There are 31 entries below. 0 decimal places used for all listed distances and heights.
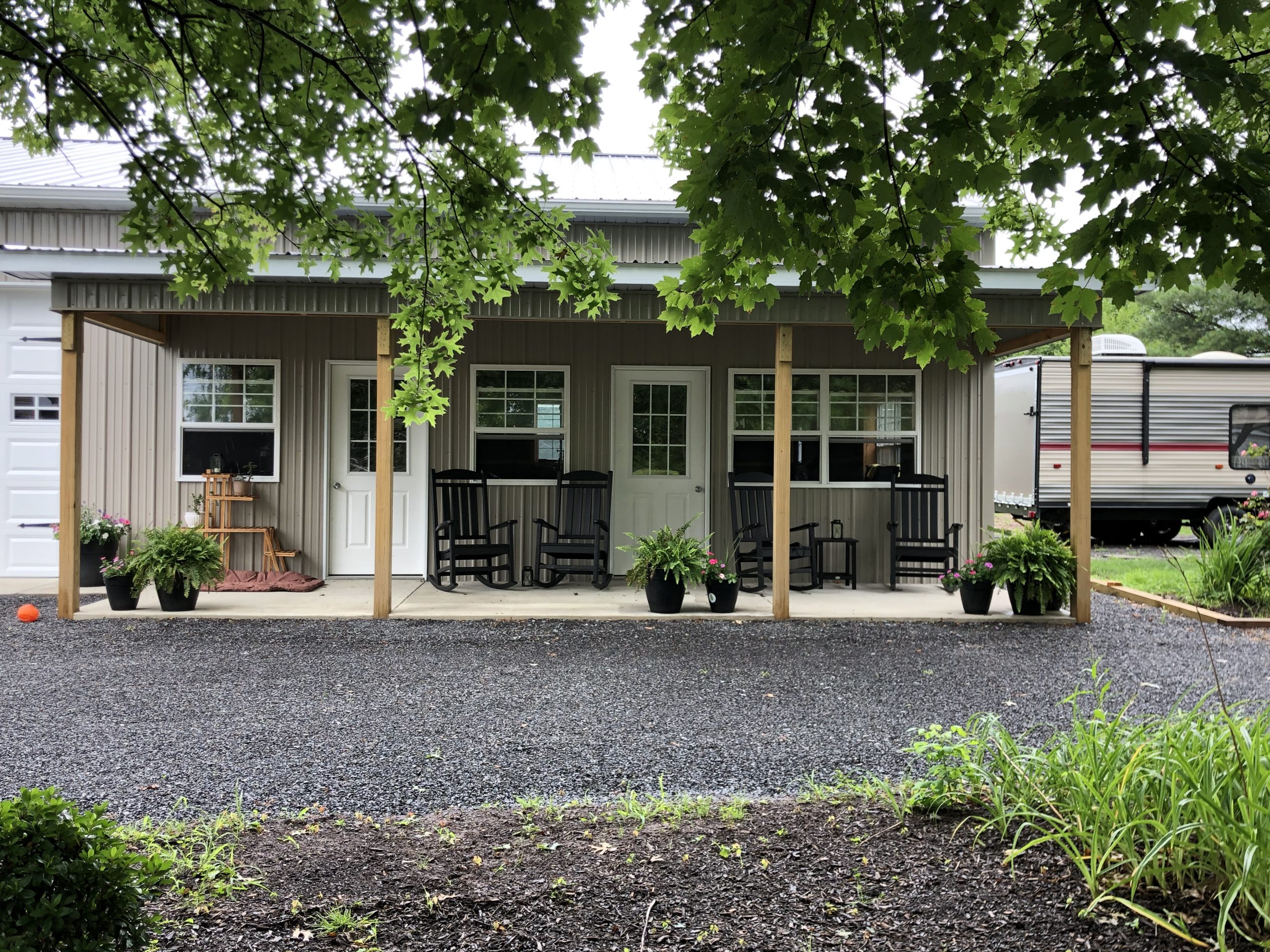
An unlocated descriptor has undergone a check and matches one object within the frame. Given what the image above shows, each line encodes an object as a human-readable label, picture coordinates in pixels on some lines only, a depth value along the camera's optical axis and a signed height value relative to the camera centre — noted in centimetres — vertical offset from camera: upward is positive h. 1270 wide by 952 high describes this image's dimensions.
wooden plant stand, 800 -36
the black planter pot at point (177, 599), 675 -84
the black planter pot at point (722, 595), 697 -83
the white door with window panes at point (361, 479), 841 +3
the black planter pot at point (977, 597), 692 -85
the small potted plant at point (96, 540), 774 -48
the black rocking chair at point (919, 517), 809 -30
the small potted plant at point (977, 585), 691 -75
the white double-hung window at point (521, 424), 845 +53
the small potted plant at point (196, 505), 816 -20
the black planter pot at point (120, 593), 678 -79
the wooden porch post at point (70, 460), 642 +16
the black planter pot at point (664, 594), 690 -82
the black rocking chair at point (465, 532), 780 -43
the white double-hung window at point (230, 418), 827 +57
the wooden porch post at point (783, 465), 676 +13
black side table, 805 -72
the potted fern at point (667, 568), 688 -63
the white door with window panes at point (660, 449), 854 +31
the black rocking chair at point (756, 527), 795 -38
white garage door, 830 +65
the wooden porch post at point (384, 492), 650 -7
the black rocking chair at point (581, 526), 800 -37
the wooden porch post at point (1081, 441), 657 +29
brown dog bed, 780 -83
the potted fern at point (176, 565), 668 -58
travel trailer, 1155 +61
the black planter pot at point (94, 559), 779 -64
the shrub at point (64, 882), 172 -77
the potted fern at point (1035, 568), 678 -62
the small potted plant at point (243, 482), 818 +1
